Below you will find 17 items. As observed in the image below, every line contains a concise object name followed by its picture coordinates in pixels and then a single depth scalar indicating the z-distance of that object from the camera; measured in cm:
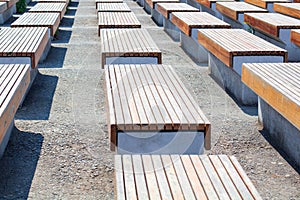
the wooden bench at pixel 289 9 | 1214
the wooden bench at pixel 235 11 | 1277
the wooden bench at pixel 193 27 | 1043
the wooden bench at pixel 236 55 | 773
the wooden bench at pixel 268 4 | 1412
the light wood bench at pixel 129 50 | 795
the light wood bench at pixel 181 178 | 359
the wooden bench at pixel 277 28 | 1009
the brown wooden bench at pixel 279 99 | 548
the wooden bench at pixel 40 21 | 1083
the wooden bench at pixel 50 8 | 1331
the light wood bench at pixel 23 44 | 780
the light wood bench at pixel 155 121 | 479
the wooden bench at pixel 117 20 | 1085
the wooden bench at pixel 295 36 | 931
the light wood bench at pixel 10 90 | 525
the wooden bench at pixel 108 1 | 1639
